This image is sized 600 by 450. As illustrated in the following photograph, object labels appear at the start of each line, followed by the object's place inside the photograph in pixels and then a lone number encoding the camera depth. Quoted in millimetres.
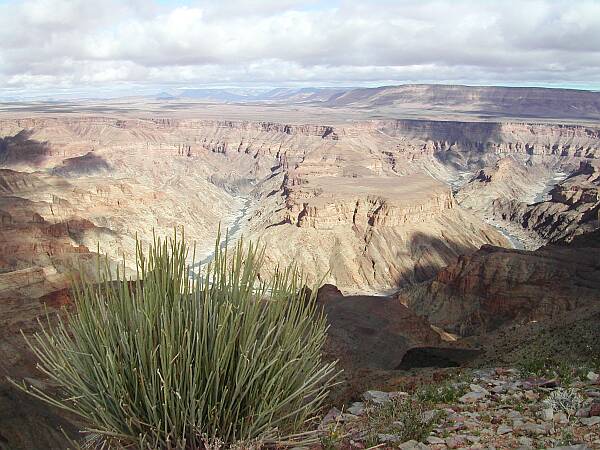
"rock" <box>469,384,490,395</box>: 8461
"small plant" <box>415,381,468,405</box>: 8359
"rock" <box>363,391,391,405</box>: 9297
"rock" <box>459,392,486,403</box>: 8164
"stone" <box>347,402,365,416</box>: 8391
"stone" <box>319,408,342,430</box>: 7590
